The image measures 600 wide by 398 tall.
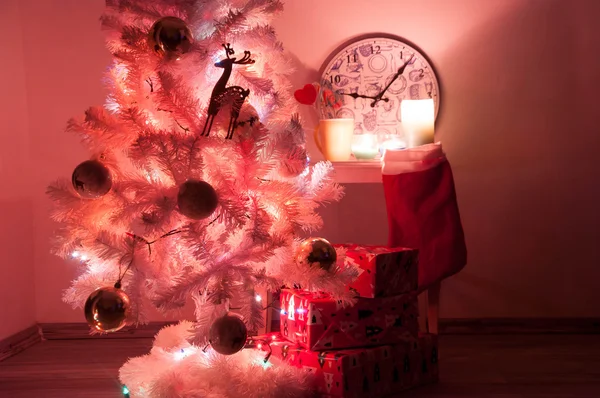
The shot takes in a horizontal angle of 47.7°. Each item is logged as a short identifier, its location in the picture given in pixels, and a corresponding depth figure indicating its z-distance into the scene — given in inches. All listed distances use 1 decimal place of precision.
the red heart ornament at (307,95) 106.1
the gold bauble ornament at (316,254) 71.9
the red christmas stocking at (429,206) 96.0
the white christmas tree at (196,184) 69.0
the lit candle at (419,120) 98.9
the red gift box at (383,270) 78.5
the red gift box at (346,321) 77.0
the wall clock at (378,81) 111.2
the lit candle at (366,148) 105.2
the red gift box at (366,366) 74.9
